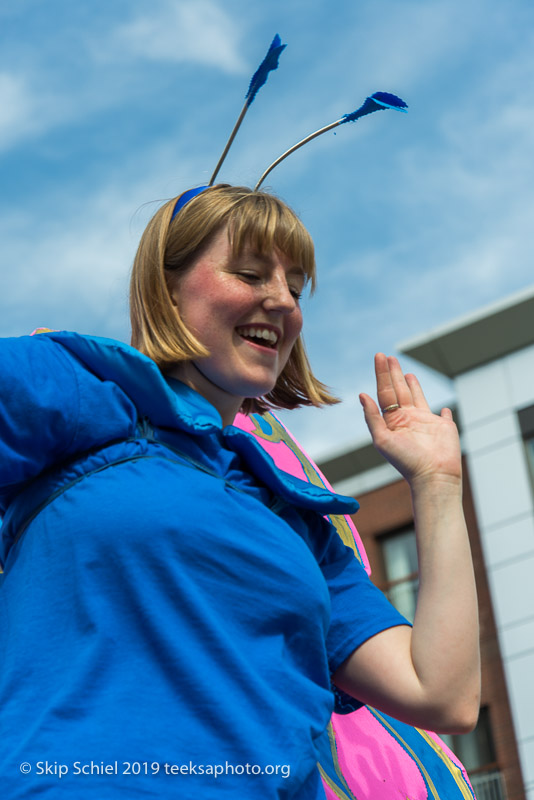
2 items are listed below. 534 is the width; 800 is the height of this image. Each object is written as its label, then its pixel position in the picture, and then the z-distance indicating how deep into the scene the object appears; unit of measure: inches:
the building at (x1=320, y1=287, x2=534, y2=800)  541.0
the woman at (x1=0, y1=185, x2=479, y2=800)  81.9
